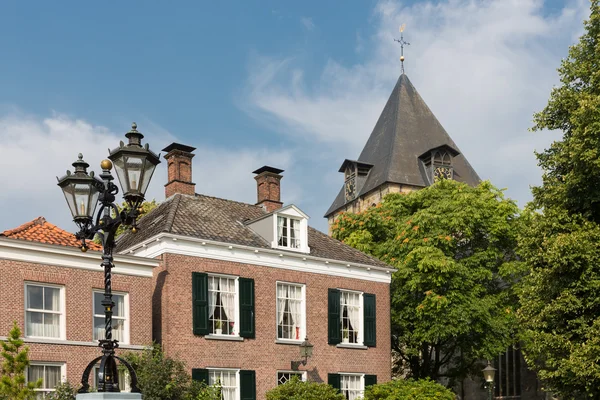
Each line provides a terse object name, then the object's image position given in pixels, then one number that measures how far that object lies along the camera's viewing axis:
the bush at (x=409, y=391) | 26.70
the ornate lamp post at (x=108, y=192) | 11.65
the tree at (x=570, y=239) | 23.48
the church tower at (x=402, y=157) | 65.94
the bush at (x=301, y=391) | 25.03
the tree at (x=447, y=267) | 31.66
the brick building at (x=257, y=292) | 25.42
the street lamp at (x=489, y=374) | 27.78
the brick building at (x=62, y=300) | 21.98
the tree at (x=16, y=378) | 14.30
